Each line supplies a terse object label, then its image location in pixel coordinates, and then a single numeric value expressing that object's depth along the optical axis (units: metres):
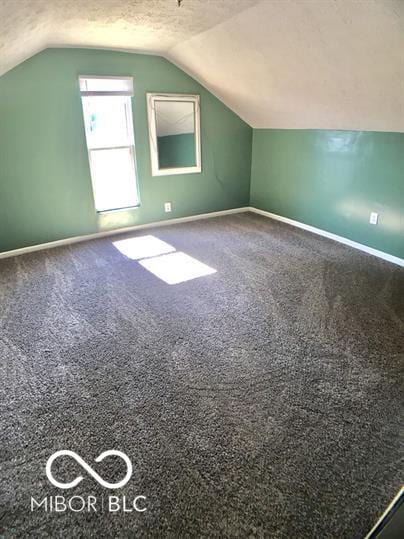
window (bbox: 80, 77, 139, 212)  3.68
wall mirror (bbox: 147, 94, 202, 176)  4.06
